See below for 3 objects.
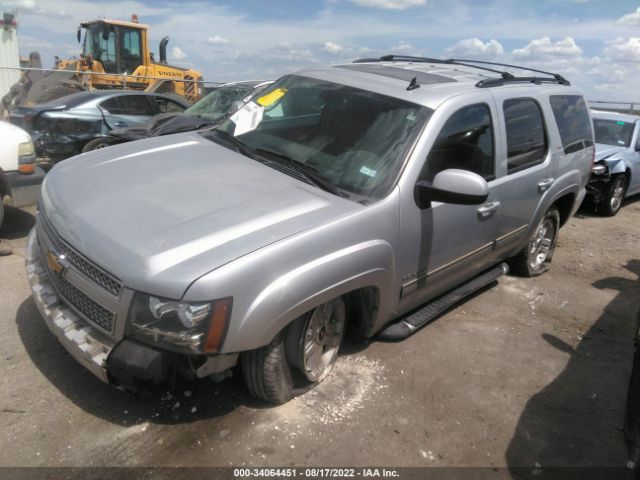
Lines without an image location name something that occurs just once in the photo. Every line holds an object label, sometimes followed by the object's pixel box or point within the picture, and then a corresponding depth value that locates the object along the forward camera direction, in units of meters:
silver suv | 2.32
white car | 5.07
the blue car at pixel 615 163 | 8.40
